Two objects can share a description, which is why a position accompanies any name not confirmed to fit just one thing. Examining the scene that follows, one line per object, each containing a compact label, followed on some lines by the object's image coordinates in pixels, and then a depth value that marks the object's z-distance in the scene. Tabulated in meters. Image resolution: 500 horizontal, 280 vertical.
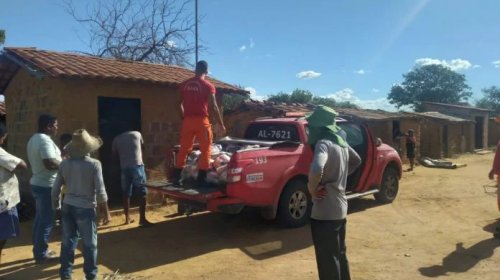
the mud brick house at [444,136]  22.55
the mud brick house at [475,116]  30.24
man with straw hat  4.79
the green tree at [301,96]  50.83
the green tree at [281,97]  48.90
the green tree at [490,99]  58.78
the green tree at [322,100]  51.05
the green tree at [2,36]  12.61
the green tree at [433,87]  55.41
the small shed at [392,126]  19.23
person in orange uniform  6.79
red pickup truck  6.26
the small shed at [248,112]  15.89
